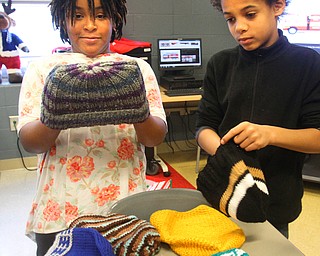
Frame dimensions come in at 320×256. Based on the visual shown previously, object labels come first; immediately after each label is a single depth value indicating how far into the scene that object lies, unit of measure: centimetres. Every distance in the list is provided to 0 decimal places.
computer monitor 310
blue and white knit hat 50
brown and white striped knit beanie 57
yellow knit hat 58
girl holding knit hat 83
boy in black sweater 80
